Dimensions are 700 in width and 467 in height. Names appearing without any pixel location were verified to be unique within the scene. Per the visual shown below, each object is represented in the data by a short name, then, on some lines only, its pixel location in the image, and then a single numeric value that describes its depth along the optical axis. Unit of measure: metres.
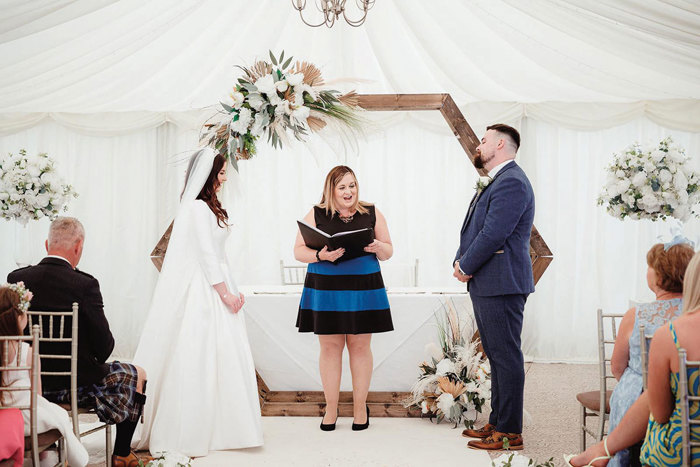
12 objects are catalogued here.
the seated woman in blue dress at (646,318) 2.56
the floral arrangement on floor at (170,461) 3.00
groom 3.69
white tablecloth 4.69
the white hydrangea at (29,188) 4.58
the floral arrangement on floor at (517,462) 2.76
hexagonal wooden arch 4.62
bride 3.71
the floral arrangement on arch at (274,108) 4.14
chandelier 4.37
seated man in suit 3.15
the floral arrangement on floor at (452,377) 4.32
